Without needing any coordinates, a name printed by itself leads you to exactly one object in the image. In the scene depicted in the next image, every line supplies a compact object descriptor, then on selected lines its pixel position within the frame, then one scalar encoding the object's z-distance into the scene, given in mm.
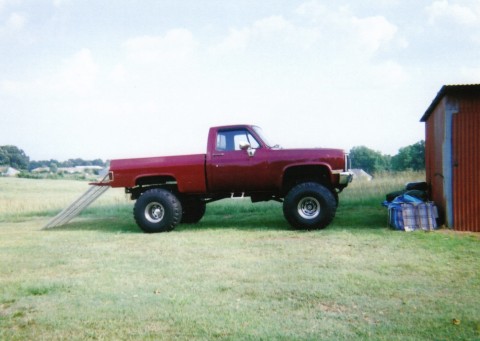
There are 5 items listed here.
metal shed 8414
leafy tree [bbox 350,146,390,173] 93812
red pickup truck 8977
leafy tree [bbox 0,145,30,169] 78688
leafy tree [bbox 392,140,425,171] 70875
